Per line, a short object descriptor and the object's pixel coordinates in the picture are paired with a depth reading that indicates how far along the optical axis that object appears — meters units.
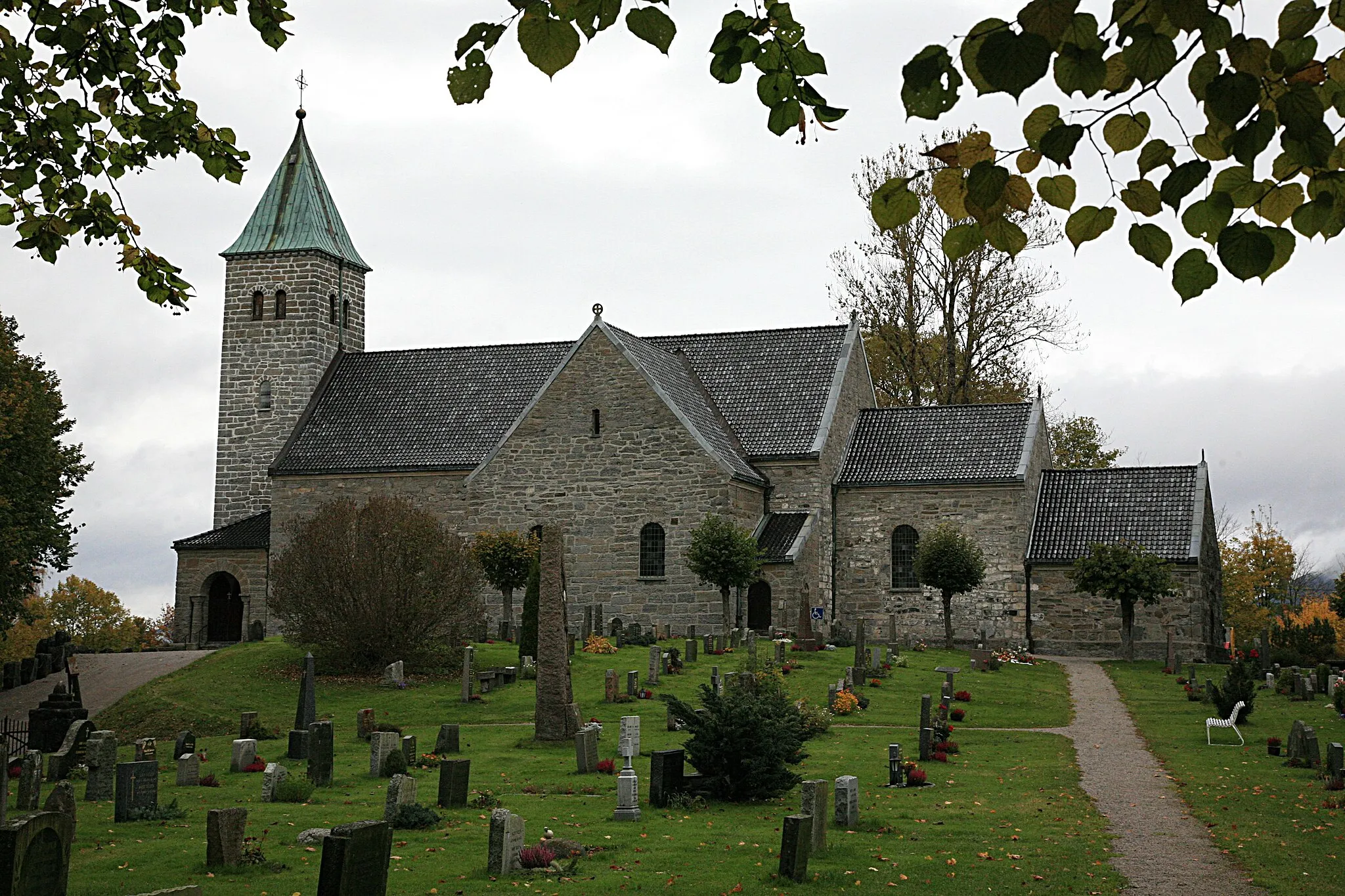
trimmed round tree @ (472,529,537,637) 34.12
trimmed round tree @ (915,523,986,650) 34.38
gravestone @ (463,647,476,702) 25.41
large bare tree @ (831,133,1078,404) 45.44
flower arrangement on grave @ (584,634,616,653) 30.73
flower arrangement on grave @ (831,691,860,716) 23.45
